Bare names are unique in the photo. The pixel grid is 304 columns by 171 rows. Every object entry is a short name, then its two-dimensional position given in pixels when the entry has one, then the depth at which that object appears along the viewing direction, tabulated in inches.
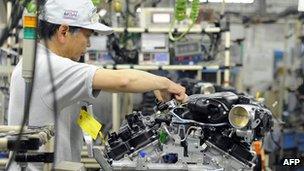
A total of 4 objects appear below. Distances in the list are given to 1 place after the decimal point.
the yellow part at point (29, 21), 65.3
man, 82.6
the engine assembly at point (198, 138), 112.7
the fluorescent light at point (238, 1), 327.9
